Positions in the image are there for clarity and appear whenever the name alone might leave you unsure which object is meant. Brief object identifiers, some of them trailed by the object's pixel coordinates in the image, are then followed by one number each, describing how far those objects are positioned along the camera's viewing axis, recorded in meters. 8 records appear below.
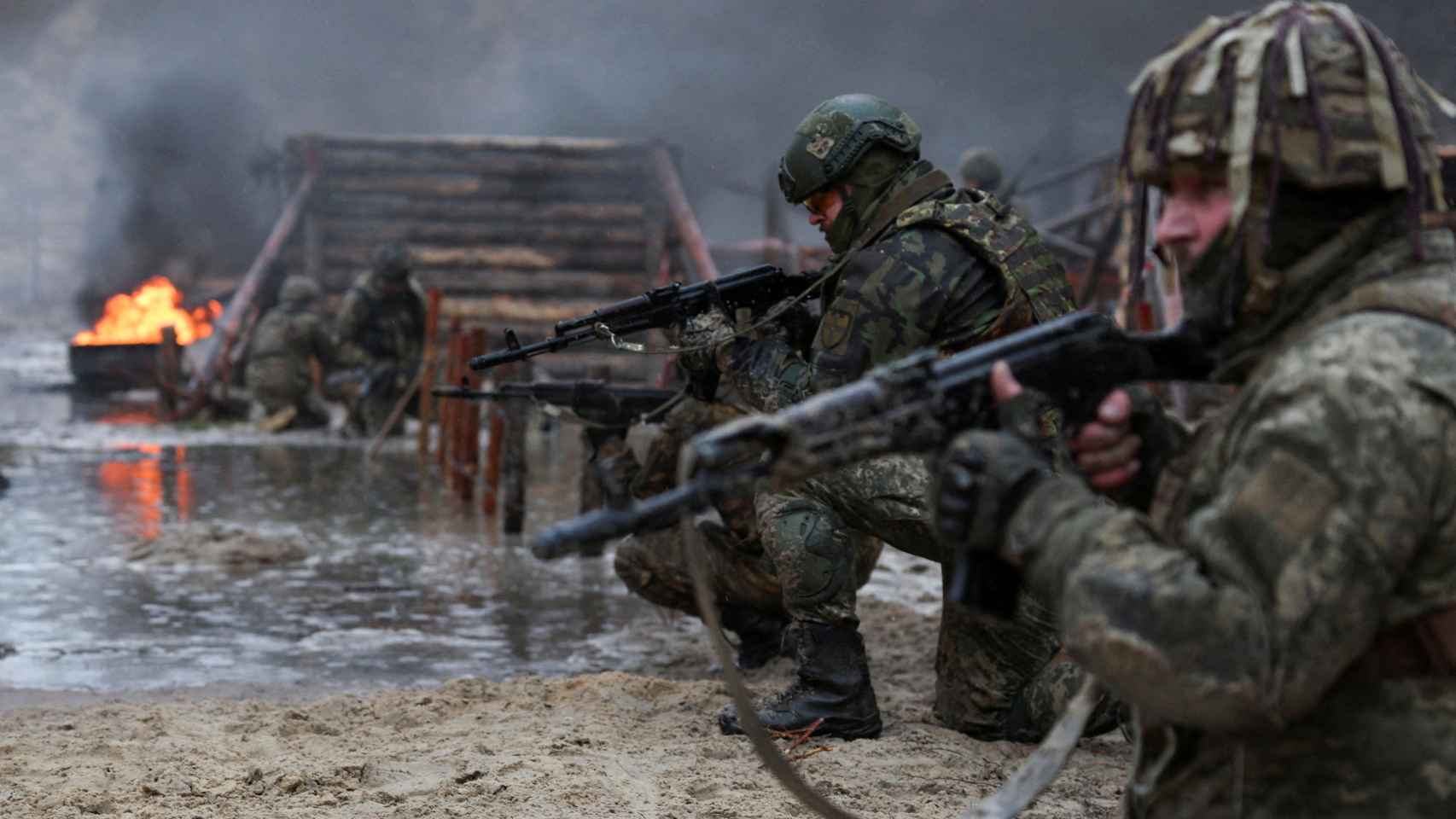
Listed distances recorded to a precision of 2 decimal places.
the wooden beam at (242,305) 17.48
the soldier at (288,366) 16.91
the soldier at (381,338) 15.90
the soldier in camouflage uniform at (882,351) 4.77
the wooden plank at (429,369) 12.12
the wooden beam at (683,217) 18.23
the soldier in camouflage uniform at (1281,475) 1.98
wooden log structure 20.23
